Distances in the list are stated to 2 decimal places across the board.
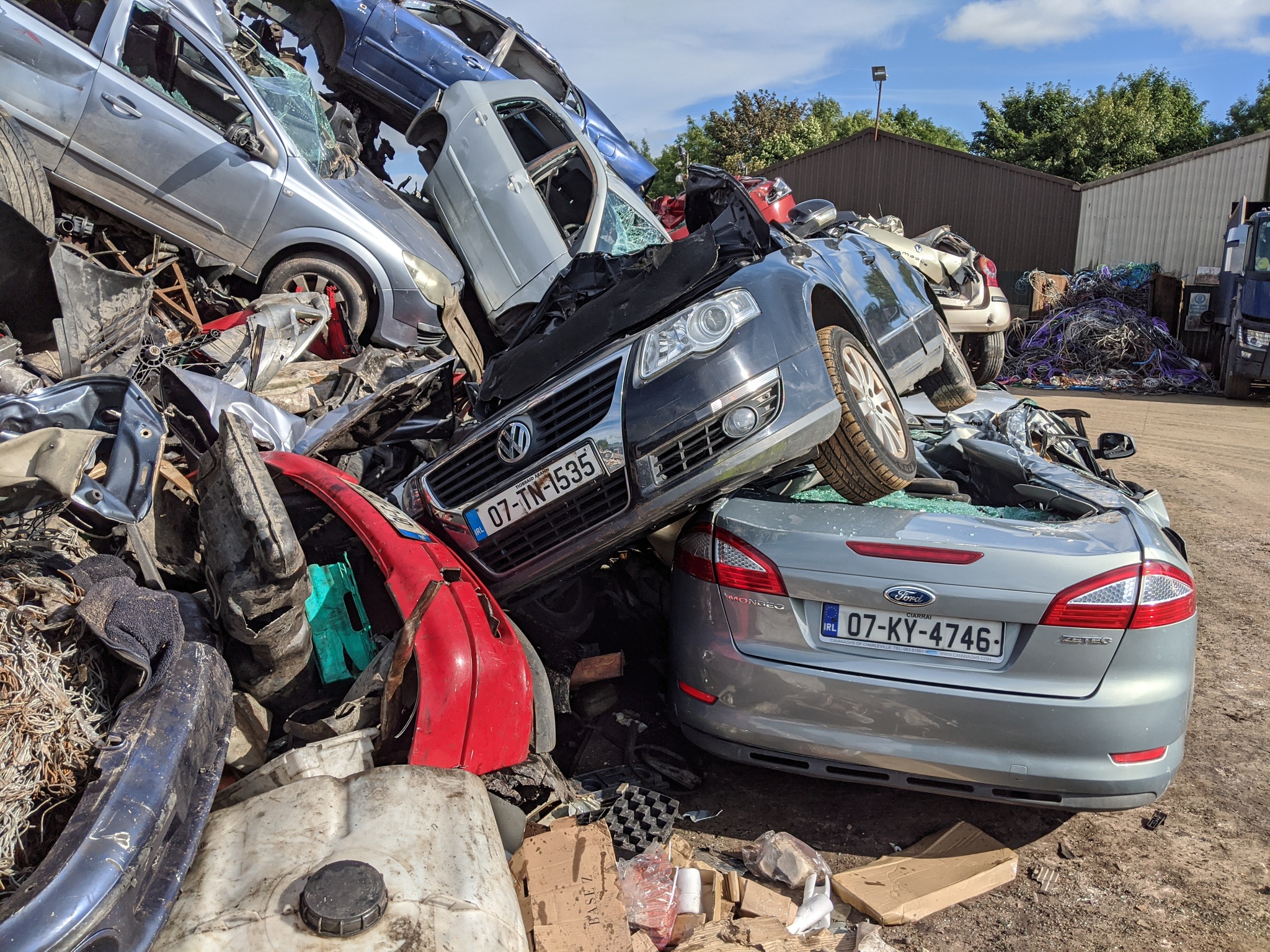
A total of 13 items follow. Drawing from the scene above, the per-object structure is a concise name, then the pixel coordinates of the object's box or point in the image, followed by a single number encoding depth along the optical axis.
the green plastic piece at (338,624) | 2.98
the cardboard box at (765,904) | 2.63
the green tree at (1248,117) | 38.62
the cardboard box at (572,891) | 2.29
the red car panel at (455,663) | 2.46
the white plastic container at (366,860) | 1.71
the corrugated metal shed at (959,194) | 22.84
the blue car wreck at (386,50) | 8.62
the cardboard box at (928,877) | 2.72
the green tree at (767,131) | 35.59
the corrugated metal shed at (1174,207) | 20.08
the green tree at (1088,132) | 29.95
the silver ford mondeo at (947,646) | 2.67
